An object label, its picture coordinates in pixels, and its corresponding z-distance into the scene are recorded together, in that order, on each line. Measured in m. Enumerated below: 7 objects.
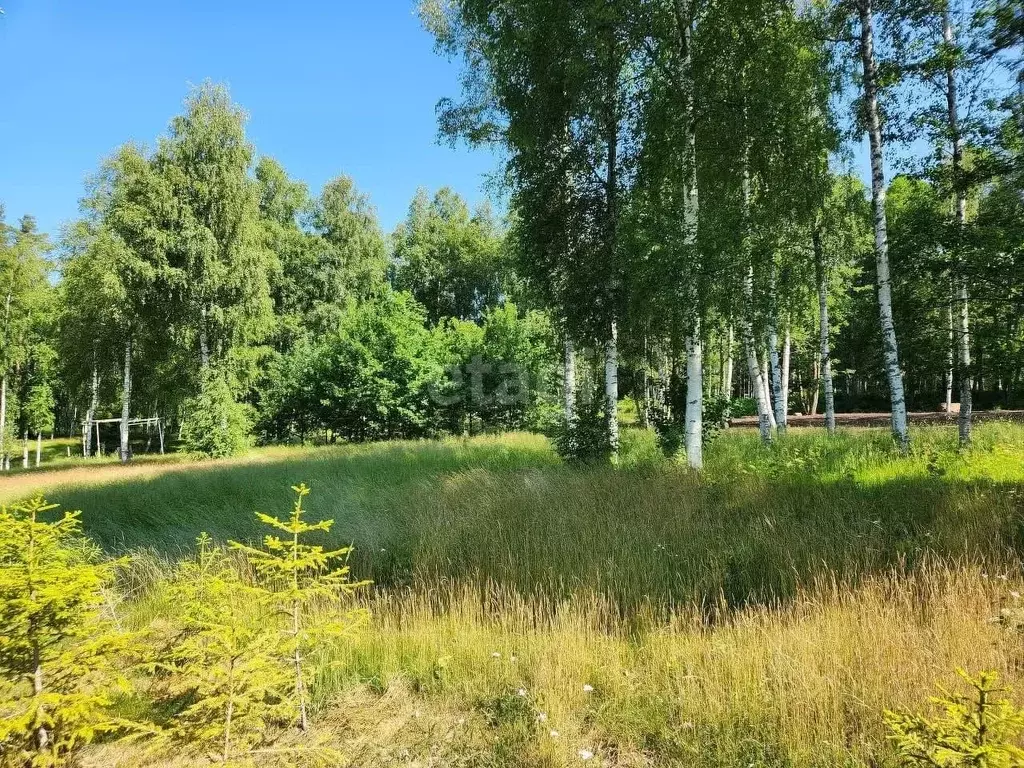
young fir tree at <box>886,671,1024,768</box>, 1.57
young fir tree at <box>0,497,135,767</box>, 2.02
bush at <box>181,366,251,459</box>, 20.38
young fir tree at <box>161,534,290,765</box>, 2.25
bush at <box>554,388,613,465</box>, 9.90
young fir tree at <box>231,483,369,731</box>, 2.66
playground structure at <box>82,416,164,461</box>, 31.01
